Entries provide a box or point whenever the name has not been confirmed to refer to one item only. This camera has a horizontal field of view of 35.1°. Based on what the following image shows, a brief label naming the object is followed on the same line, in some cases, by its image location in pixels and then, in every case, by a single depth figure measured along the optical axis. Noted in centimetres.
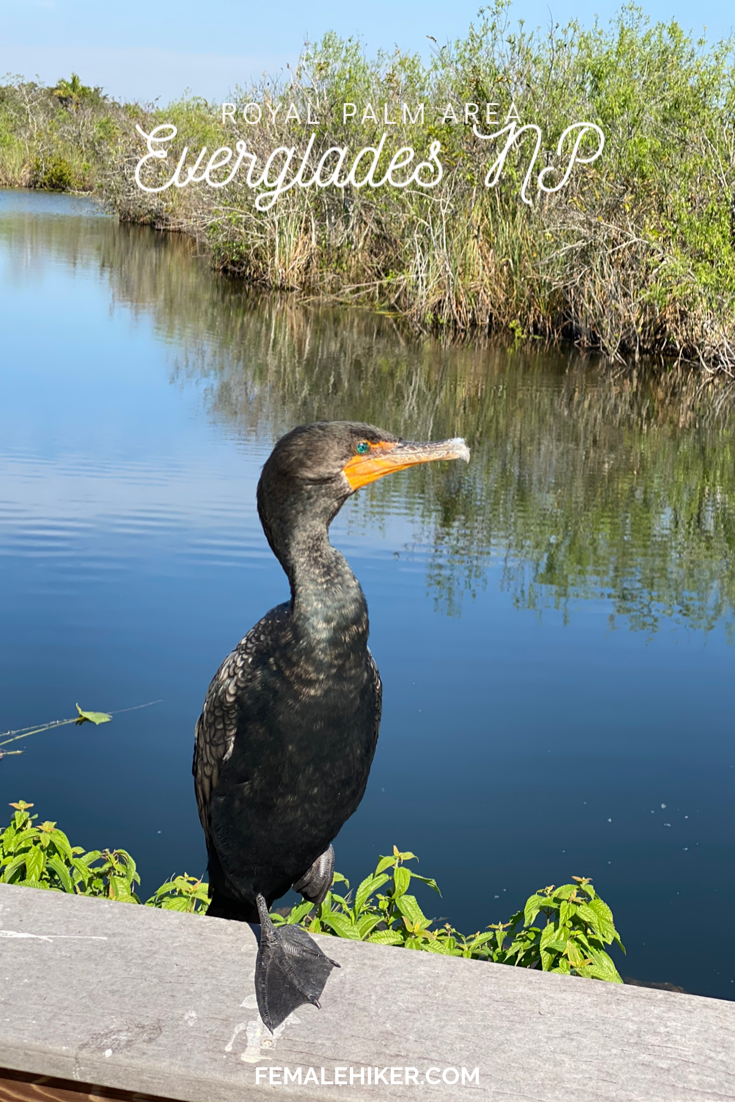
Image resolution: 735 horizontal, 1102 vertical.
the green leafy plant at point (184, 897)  289
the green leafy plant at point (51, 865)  277
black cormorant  208
